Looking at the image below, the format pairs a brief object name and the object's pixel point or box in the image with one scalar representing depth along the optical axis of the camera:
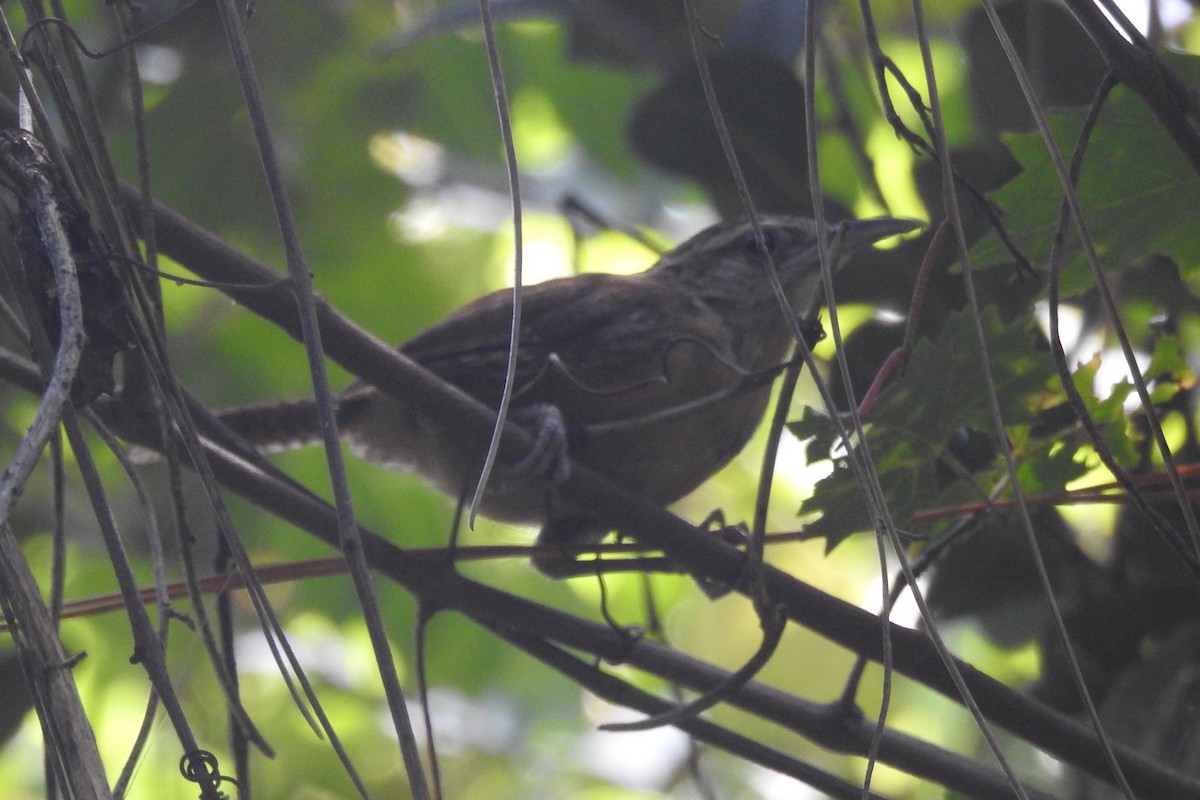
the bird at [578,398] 5.71
